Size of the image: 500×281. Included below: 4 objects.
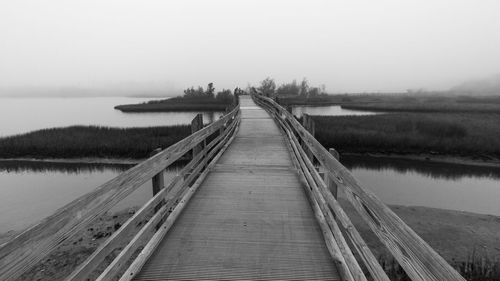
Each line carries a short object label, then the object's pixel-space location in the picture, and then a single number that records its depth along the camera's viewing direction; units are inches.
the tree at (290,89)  4078.2
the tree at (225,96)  2433.8
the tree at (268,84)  3462.1
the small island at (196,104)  2161.7
